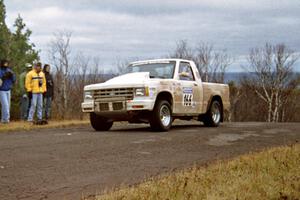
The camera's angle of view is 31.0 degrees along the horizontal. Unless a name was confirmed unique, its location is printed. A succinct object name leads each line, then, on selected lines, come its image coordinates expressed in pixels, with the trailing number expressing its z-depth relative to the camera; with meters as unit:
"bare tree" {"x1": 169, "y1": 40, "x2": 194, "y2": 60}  41.66
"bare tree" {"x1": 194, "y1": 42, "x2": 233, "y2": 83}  46.35
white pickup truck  12.52
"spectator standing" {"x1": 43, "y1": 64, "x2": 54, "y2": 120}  16.86
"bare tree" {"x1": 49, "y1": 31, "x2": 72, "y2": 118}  24.58
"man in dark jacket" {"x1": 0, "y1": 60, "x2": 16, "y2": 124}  14.91
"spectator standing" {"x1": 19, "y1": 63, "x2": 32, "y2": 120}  16.52
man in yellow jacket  15.63
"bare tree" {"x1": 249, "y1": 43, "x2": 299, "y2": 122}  60.72
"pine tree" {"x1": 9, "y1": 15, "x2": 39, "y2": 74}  18.73
